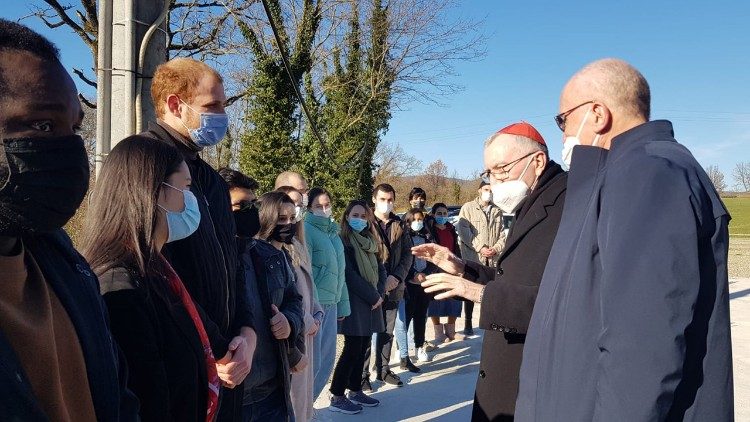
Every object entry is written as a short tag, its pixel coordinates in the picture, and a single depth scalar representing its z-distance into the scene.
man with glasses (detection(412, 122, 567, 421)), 2.55
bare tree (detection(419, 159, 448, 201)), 40.97
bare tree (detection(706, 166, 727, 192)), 68.62
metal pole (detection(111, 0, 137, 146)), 3.20
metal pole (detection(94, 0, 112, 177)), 3.25
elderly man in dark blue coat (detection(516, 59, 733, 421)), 1.57
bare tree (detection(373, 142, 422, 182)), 30.65
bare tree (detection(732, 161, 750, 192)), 82.31
